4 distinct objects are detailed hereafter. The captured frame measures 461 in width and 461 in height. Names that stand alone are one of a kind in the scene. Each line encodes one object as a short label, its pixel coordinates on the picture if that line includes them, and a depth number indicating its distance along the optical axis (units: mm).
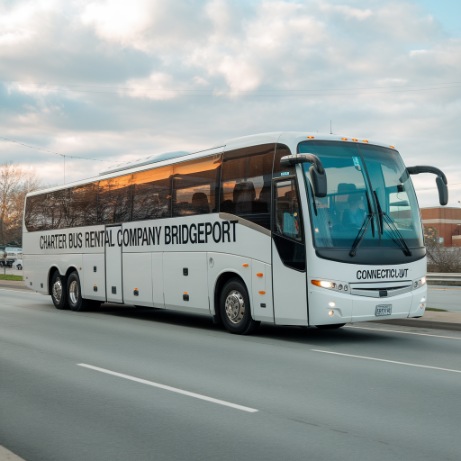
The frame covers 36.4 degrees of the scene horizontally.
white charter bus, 11594
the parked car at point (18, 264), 69462
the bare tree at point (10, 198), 95375
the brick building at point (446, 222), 118250
